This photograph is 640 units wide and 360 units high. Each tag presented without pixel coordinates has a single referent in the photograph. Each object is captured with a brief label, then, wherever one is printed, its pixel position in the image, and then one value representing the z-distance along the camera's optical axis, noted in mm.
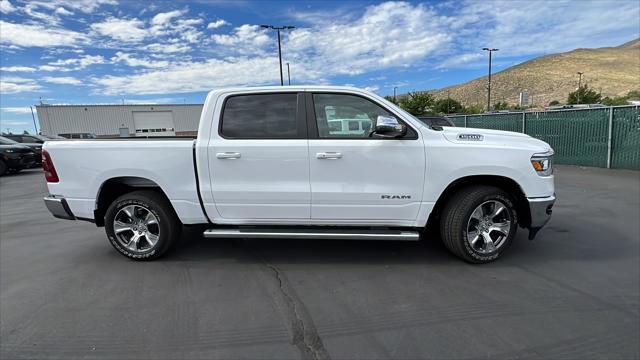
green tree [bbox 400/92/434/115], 44969
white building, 49344
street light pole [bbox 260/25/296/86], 28762
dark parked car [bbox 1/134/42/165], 16491
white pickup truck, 3877
